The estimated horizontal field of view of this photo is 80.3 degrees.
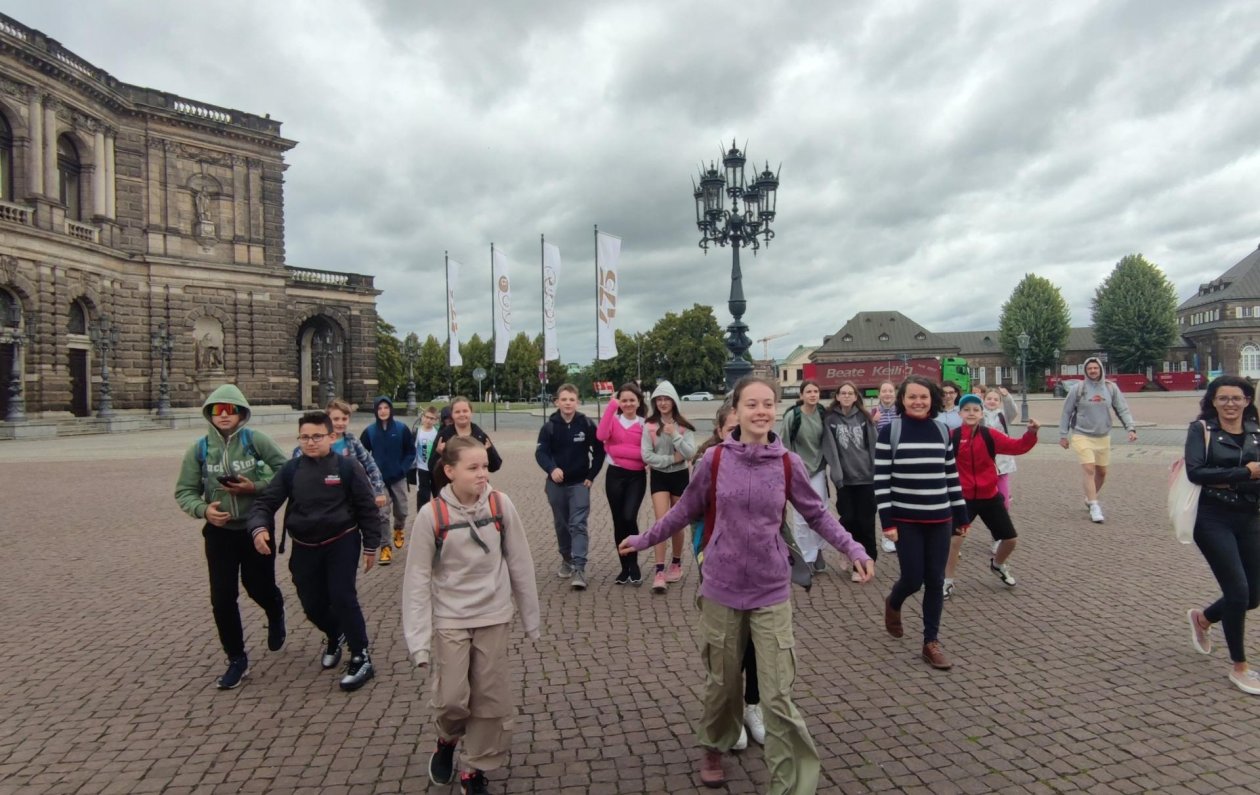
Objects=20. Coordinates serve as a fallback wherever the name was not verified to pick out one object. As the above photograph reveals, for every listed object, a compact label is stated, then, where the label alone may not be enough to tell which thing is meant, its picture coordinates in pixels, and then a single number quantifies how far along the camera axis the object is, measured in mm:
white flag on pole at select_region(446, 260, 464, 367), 30269
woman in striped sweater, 4605
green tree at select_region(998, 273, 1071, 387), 76500
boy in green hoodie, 4398
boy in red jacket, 5895
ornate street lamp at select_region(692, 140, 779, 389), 15562
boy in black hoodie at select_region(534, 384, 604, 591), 6621
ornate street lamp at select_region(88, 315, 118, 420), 32281
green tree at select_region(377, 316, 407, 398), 71062
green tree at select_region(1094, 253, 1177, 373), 72500
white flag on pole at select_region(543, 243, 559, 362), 26672
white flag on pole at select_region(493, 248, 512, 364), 28406
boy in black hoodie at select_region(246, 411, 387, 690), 4324
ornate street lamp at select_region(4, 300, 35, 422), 28255
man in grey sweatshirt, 9016
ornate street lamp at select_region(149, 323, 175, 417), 35500
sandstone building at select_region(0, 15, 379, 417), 30297
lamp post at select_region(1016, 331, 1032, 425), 31938
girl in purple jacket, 3164
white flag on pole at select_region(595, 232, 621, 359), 21375
